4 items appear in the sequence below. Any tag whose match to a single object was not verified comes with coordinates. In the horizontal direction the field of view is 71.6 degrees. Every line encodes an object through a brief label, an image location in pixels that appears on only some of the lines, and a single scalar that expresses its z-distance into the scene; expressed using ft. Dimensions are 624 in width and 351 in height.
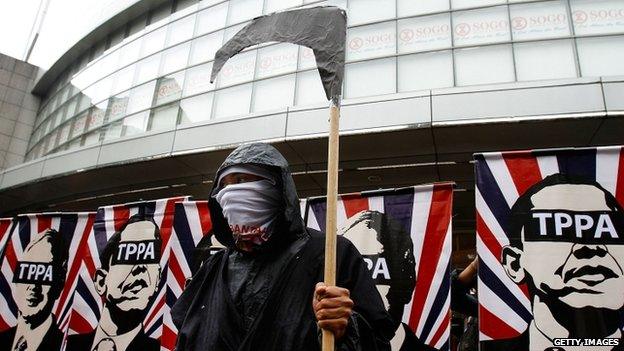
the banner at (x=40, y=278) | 16.69
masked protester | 5.26
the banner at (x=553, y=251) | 8.61
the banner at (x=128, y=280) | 14.30
